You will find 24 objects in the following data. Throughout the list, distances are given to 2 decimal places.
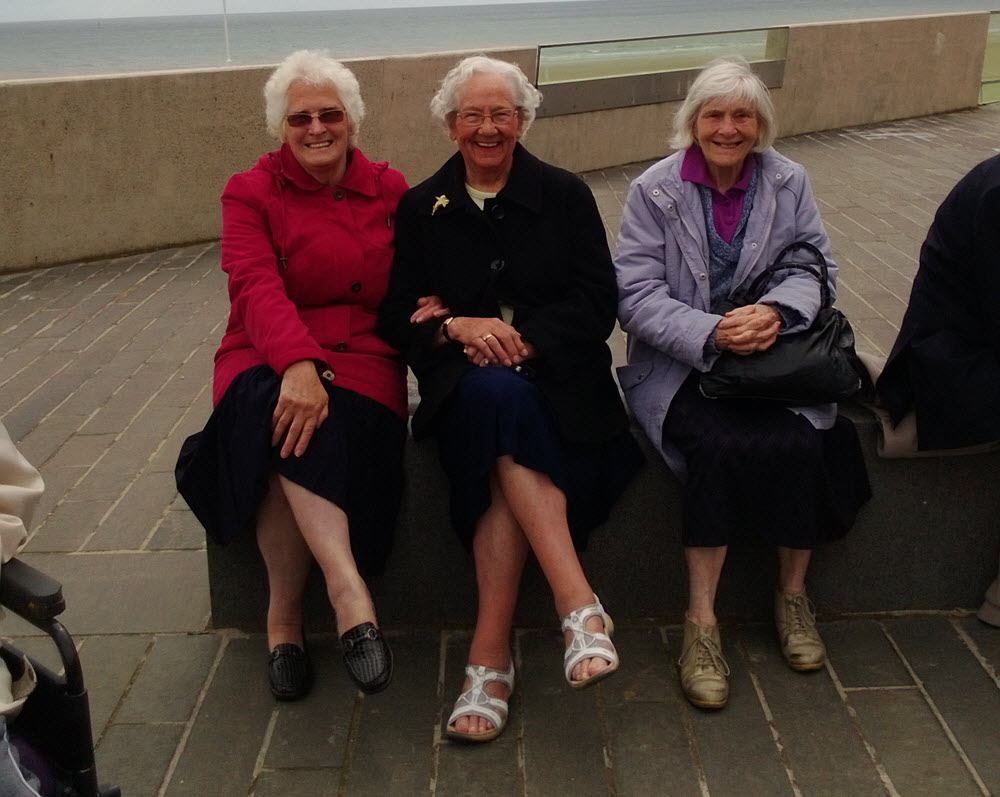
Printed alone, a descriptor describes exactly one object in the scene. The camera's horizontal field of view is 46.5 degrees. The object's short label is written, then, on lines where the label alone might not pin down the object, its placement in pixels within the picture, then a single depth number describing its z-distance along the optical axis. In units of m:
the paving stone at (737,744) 2.68
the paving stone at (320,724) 2.79
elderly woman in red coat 2.96
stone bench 3.26
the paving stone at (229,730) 2.71
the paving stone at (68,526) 3.86
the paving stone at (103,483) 4.21
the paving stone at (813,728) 2.68
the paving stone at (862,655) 3.08
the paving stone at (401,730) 2.71
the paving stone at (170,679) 2.97
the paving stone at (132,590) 3.38
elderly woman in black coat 2.97
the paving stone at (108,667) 3.00
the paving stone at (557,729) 2.71
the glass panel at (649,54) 10.42
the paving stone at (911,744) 2.66
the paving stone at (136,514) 3.88
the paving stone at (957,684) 2.79
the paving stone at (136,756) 2.71
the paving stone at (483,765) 2.69
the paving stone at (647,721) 2.71
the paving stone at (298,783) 2.67
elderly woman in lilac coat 3.04
